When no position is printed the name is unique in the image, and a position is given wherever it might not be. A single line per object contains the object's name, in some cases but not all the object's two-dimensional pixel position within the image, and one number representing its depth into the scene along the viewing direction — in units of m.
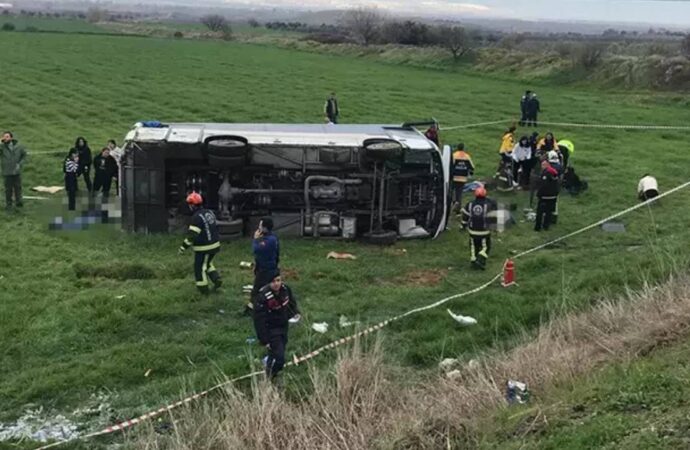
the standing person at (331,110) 27.15
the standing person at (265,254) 10.92
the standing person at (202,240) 11.77
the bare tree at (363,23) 77.62
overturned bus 14.81
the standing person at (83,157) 17.58
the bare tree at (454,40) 54.88
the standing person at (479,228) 13.85
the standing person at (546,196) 15.80
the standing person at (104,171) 17.58
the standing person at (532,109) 28.94
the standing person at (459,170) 17.27
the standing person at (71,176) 17.03
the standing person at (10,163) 16.55
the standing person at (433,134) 18.70
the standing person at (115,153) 16.85
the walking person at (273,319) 9.20
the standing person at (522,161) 19.53
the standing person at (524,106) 28.91
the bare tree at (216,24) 102.81
